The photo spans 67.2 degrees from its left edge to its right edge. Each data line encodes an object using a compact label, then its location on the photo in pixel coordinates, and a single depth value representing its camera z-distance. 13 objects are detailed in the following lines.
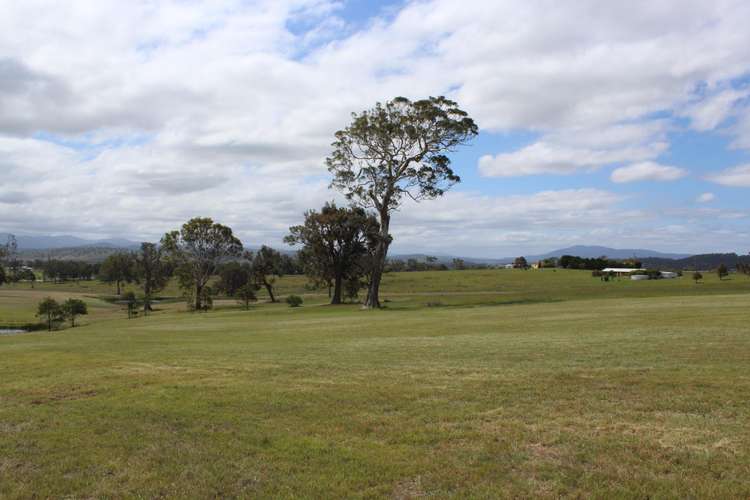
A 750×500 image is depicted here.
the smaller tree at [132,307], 69.51
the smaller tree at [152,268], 107.38
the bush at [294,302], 68.79
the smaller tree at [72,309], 59.62
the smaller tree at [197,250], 81.44
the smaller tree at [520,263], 164.55
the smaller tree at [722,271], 90.21
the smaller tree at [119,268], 124.81
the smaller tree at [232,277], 94.50
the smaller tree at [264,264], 87.88
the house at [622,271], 114.64
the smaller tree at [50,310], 58.81
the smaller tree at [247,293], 76.81
